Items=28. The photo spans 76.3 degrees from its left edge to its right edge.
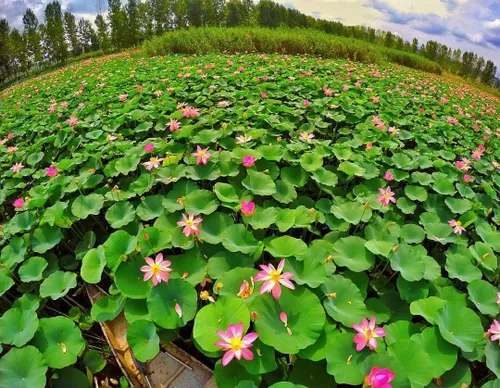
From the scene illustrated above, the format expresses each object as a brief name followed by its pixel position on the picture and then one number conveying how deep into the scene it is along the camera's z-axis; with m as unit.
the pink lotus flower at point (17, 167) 2.68
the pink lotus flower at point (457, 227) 1.86
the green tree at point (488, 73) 32.23
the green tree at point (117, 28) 30.53
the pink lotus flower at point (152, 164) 2.09
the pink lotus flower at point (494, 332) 1.24
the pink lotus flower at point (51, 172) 2.37
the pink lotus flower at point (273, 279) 1.18
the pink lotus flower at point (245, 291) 1.29
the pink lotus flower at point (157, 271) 1.30
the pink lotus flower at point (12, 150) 3.14
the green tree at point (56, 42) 30.64
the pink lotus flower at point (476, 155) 3.01
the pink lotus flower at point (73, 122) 3.23
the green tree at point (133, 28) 31.59
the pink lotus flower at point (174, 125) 2.58
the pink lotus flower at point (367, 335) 1.14
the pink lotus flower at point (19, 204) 2.10
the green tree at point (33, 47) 30.84
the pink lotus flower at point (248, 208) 1.58
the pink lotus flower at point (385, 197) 1.90
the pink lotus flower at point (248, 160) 2.02
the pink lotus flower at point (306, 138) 2.65
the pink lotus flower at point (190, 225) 1.52
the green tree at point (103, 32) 30.97
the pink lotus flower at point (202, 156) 2.08
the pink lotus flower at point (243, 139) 2.34
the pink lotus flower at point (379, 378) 0.97
